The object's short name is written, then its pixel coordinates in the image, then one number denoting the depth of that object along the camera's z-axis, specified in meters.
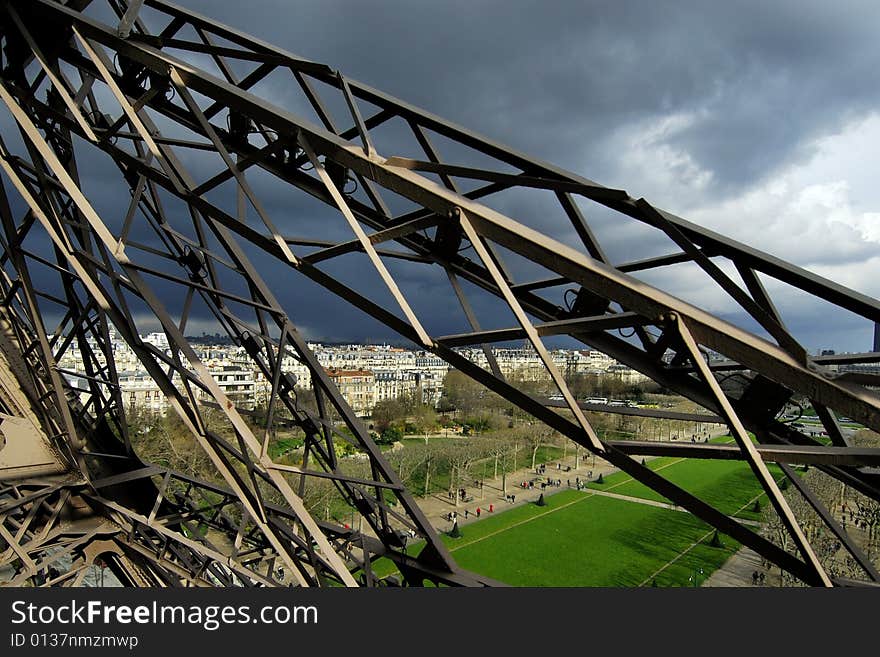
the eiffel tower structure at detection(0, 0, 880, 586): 2.32
